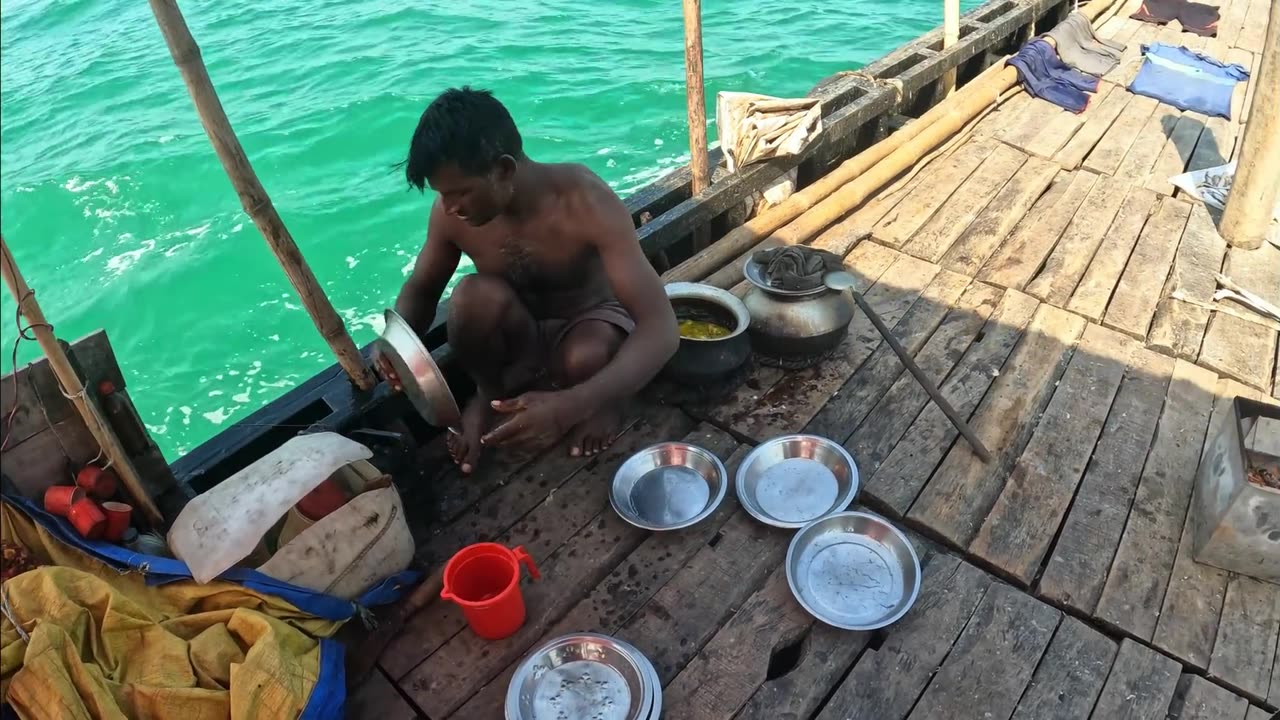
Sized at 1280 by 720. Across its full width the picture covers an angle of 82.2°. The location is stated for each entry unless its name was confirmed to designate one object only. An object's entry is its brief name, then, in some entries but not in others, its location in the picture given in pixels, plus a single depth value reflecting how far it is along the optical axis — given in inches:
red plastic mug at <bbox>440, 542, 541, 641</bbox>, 83.3
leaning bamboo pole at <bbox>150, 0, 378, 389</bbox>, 82.4
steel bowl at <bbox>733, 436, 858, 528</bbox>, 102.1
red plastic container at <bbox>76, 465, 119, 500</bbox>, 79.8
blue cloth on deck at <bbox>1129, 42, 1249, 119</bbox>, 213.2
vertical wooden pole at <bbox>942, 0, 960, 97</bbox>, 214.4
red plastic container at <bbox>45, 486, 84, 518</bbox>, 76.4
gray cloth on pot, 118.3
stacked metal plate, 81.3
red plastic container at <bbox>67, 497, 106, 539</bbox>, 75.5
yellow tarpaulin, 64.3
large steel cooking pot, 119.4
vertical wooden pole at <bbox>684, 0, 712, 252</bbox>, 146.3
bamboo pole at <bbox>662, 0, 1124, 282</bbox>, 154.4
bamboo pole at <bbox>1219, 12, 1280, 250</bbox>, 140.6
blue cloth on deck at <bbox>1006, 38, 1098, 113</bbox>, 214.5
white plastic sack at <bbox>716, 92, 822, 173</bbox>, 158.9
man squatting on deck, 89.4
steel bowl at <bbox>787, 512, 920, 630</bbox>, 89.6
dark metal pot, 115.3
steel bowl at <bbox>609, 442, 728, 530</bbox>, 102.7
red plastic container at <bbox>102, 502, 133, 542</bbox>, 78.4
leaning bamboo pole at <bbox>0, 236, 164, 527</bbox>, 67.7
